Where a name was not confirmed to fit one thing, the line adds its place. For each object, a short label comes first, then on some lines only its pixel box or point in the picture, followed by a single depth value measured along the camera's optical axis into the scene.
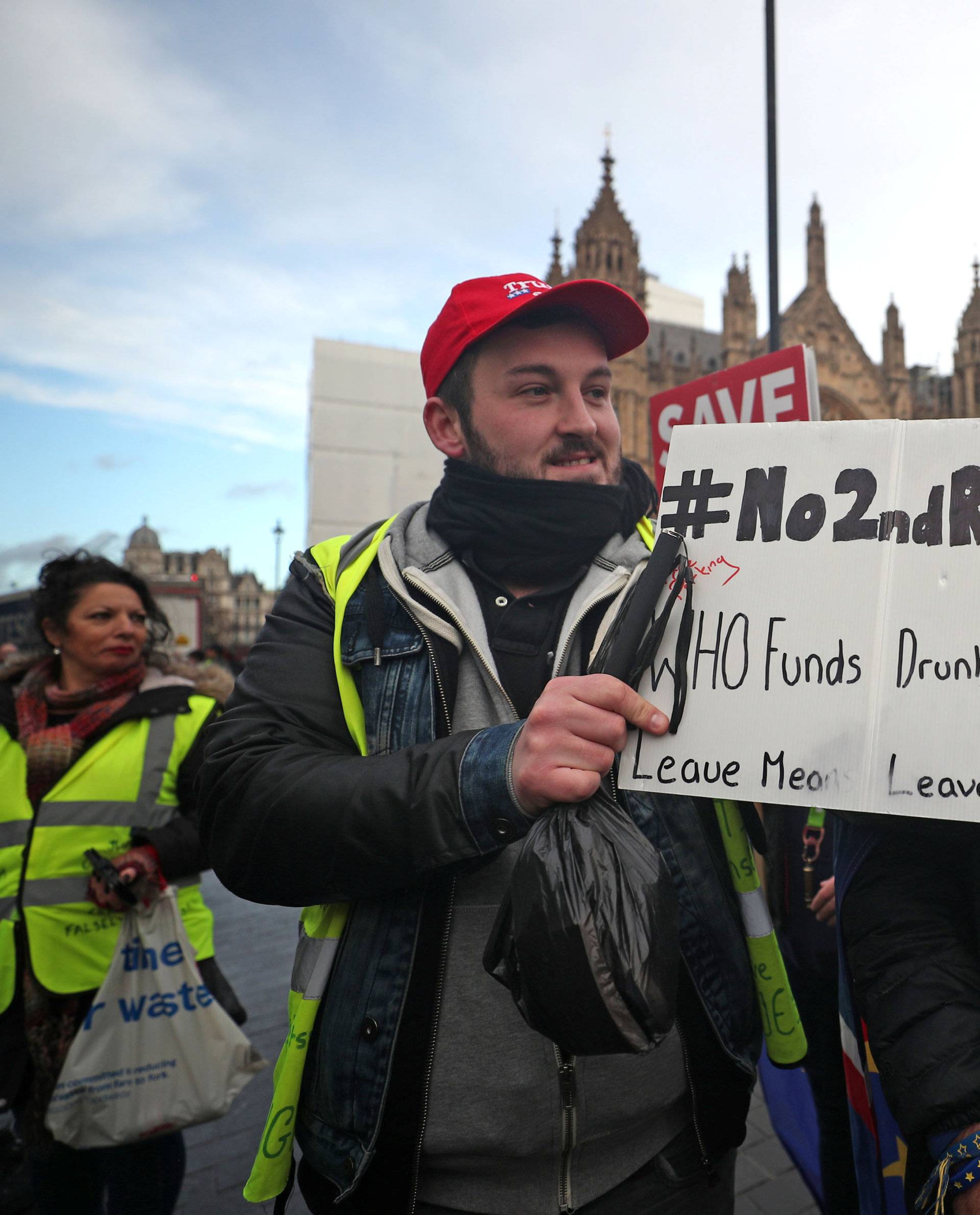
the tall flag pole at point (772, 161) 5.80
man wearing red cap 1.24
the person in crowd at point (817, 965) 2.34
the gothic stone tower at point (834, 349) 43.34
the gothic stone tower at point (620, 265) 38.63
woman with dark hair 2.53
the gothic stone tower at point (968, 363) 45.78
